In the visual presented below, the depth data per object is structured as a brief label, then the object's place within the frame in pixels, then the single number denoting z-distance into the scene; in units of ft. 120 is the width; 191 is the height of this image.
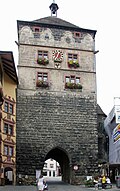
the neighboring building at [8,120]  85.45
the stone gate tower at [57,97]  92.73
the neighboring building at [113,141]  91.20
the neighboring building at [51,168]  245.65
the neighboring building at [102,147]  108.37
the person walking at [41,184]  51.44
